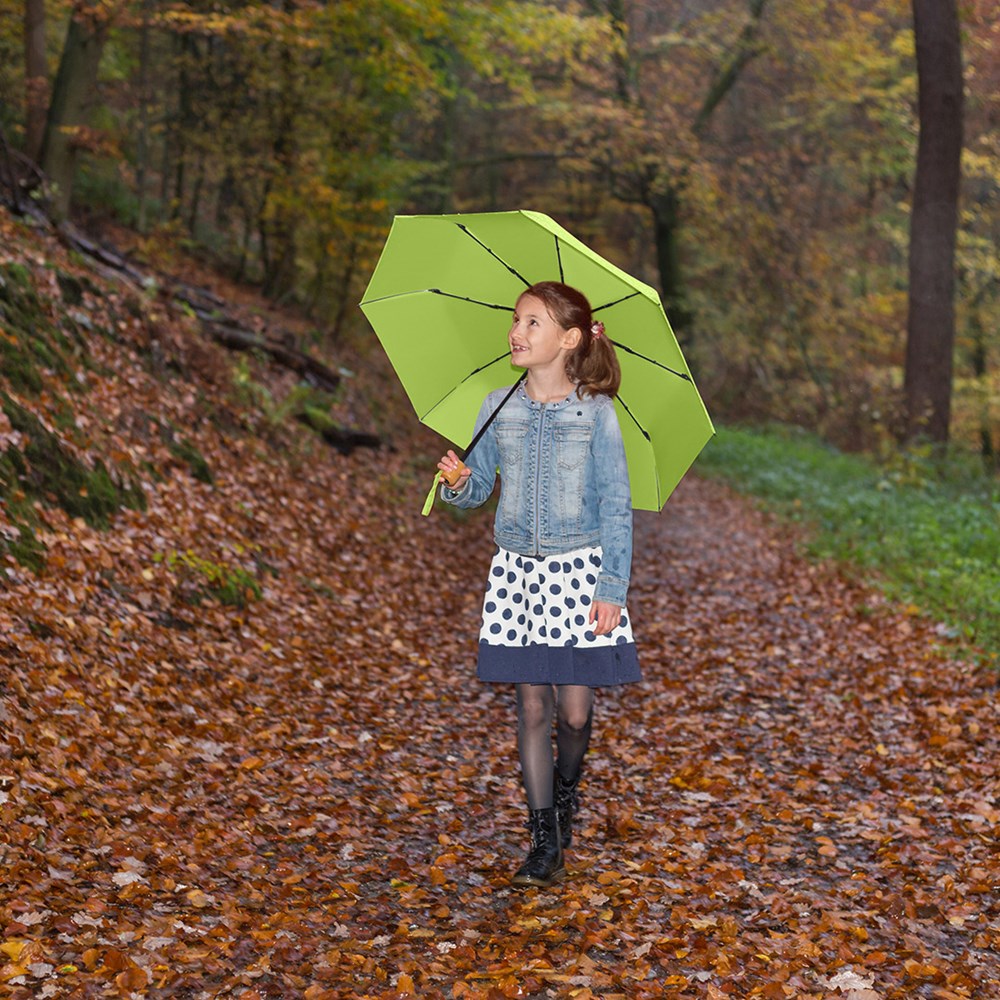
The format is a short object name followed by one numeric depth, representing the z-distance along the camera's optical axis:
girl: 4.12
